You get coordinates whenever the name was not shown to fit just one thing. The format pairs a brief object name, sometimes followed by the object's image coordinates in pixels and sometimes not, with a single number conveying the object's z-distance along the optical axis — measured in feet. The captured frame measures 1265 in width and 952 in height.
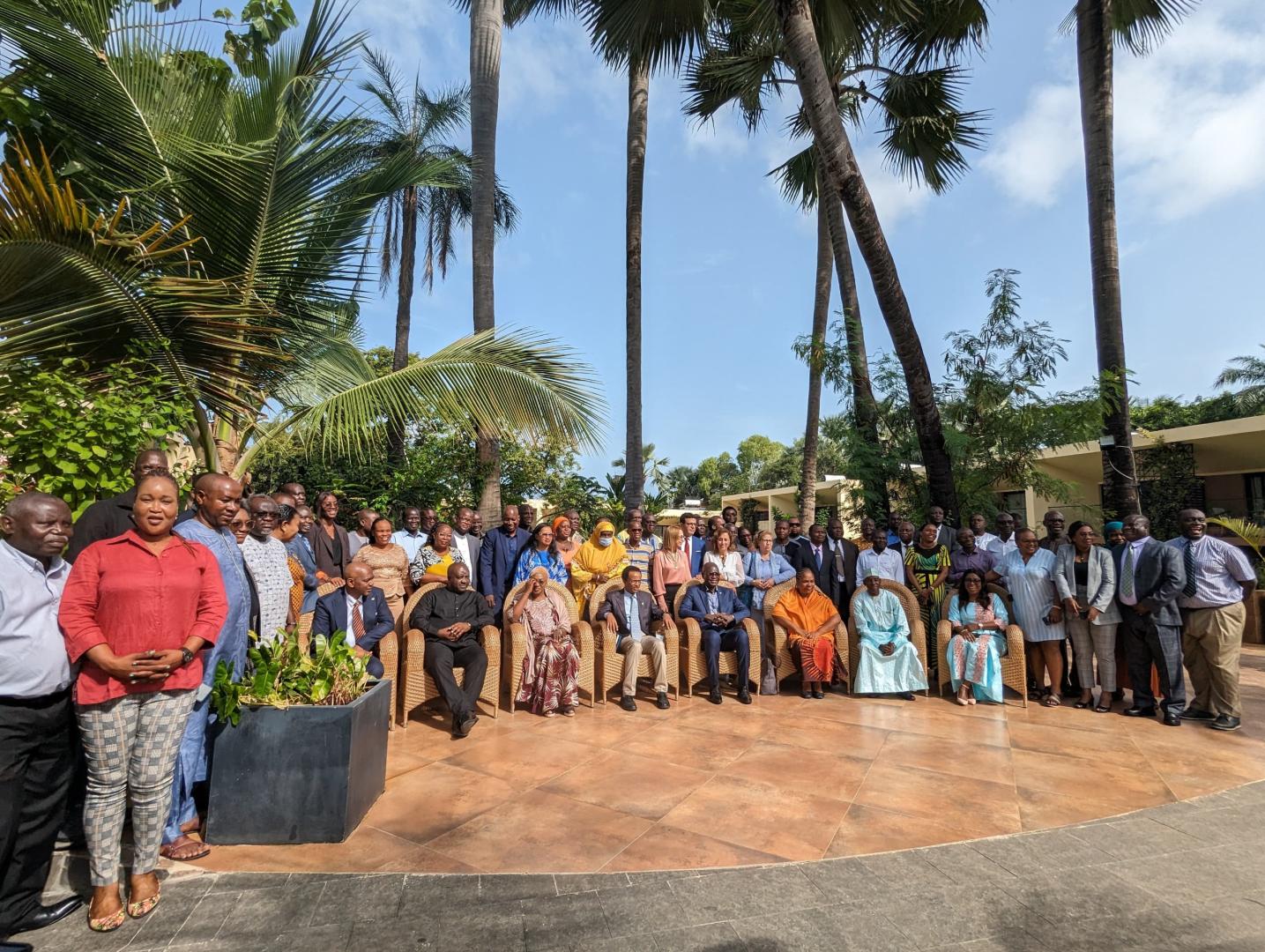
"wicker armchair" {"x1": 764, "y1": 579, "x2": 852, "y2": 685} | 20.16
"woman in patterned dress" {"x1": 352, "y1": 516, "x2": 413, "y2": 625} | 18.74
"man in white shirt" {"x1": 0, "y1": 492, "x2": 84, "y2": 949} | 7.65
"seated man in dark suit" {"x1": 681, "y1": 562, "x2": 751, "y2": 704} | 19.29
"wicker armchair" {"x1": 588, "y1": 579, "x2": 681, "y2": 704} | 18.69
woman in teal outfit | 18.63
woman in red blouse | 7.93
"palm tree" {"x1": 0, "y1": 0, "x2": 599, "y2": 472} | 13.25
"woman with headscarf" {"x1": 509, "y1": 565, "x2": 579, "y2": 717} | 17.66
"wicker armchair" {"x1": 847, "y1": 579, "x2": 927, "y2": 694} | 19.71
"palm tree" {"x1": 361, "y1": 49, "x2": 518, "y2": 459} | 56.65
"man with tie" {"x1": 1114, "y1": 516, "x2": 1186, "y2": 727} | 16.79
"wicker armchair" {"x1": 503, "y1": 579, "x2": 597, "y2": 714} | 17.65
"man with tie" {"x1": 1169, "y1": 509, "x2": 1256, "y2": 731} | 16.24
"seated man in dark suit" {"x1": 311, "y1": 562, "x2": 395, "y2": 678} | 15.61
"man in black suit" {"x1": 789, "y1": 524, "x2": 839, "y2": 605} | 23.30
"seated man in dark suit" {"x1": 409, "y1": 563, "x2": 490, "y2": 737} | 15.96
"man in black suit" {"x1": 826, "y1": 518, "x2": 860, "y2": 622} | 23.52
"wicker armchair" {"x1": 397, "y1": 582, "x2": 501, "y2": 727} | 16.22
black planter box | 9.91
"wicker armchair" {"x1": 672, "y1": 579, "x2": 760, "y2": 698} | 19.26
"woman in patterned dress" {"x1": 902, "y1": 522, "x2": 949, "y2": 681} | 21.08
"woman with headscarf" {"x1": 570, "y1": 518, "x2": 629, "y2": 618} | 20.95
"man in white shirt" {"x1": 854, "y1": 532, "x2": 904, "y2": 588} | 21.80
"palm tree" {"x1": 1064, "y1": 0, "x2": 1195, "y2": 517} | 24.62
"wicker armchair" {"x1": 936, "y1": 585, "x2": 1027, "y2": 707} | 18.45
